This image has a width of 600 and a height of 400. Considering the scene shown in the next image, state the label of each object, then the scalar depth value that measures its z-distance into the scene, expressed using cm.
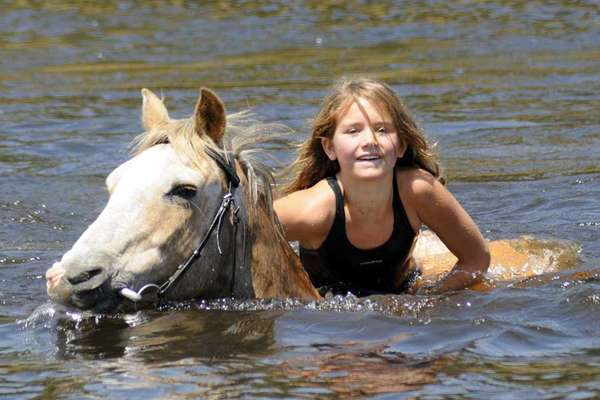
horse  1027
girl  1260
